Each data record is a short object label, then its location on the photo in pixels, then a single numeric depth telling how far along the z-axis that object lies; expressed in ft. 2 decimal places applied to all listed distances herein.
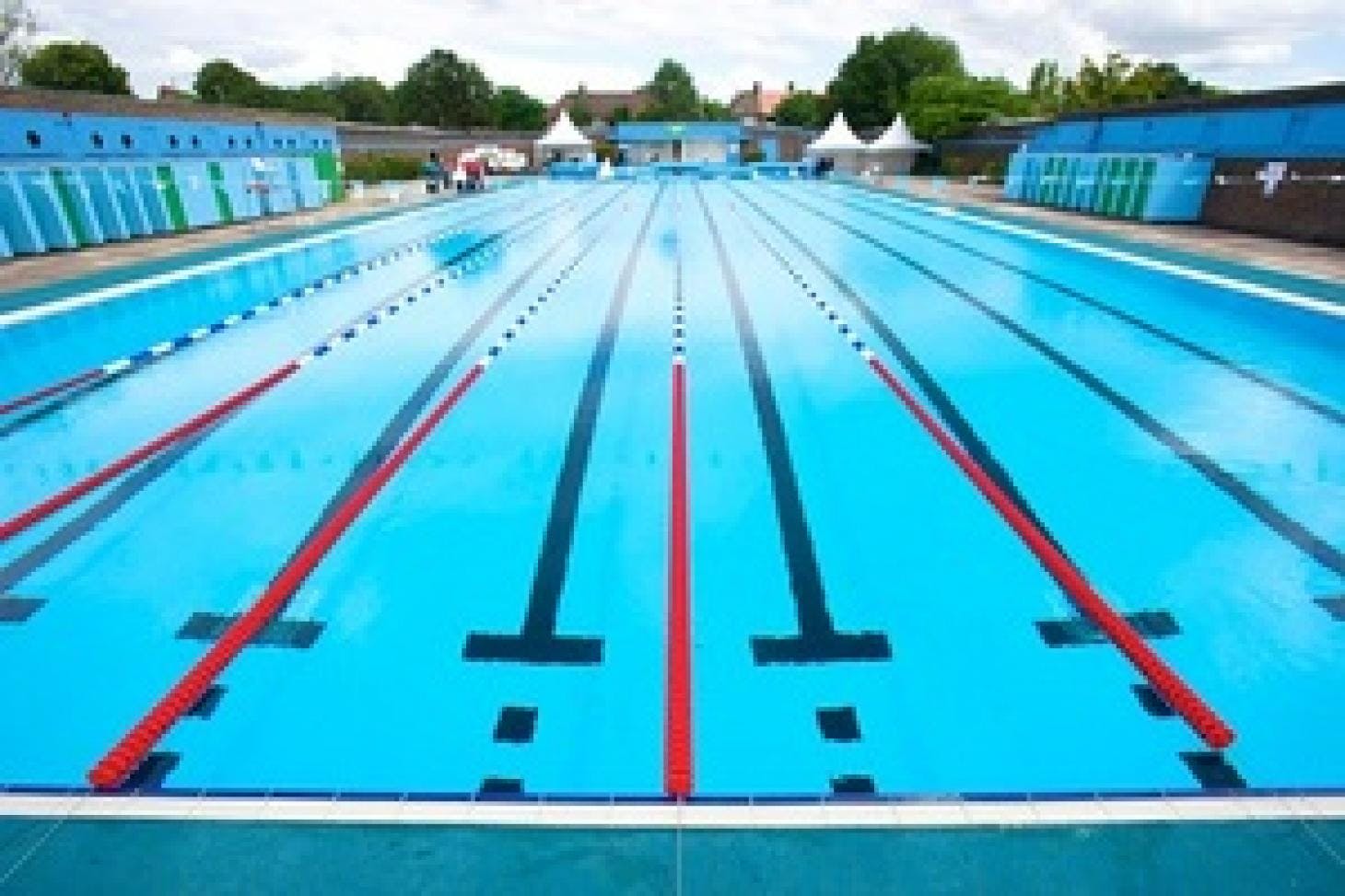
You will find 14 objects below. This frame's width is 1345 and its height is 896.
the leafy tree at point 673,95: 241.76
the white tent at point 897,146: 105.91
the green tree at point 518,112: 224.94
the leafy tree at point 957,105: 107.04
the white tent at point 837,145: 107.65
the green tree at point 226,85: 210.18
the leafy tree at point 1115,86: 102.32
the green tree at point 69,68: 141.38
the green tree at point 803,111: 189.26
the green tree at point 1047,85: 143.27
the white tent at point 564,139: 115.44
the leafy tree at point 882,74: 172.14
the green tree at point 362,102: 241.96
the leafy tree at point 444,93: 233.76
